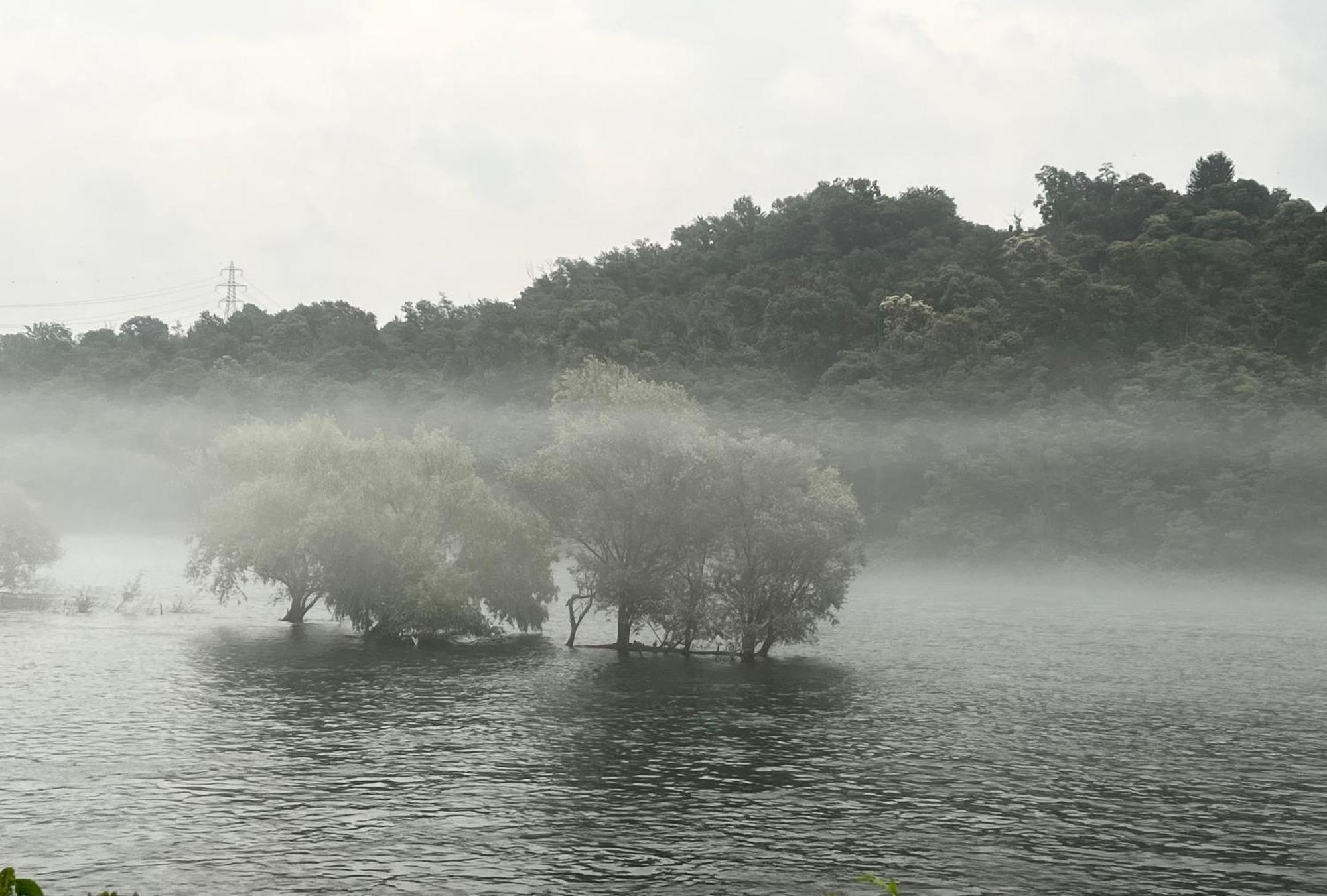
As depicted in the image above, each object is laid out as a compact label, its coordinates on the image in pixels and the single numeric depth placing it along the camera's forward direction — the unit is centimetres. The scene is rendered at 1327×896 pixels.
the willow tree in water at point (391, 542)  8894
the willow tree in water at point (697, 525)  8225
